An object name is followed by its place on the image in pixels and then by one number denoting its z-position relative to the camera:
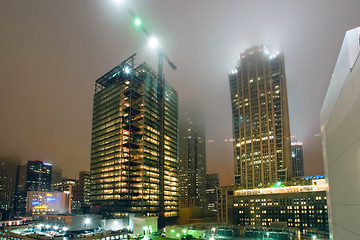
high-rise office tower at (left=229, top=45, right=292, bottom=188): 177.25
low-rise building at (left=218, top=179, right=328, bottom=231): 138.38
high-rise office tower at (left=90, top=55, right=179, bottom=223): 139.75
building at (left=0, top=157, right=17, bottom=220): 178.75
